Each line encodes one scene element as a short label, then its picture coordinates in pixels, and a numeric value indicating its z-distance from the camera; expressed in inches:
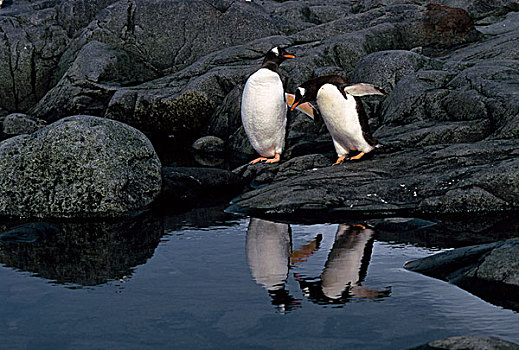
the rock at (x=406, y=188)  542.0
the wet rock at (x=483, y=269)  321.1
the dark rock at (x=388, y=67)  993.5
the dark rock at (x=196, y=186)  653.9
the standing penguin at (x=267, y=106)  755.4
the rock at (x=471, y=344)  243.6
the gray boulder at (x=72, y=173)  587.5
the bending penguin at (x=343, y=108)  676.1
